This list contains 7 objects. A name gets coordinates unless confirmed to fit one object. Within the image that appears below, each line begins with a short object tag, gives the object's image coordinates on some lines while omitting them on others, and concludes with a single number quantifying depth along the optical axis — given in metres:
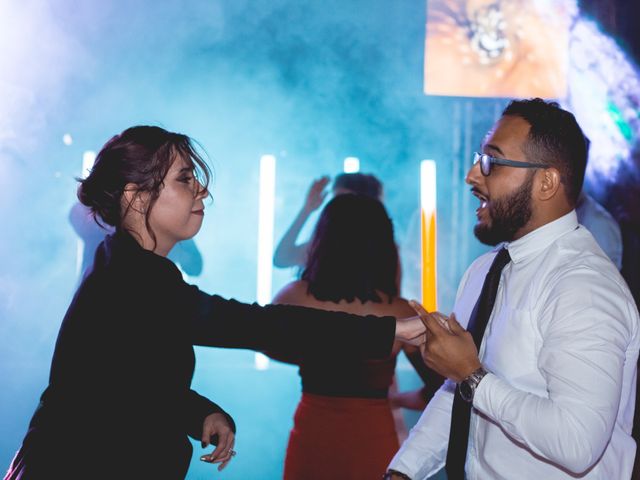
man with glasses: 1.34
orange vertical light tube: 2.87
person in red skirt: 2.55
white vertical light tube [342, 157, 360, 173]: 4.44
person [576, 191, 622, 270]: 4.05
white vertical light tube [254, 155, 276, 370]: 4.27
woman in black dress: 1.49
